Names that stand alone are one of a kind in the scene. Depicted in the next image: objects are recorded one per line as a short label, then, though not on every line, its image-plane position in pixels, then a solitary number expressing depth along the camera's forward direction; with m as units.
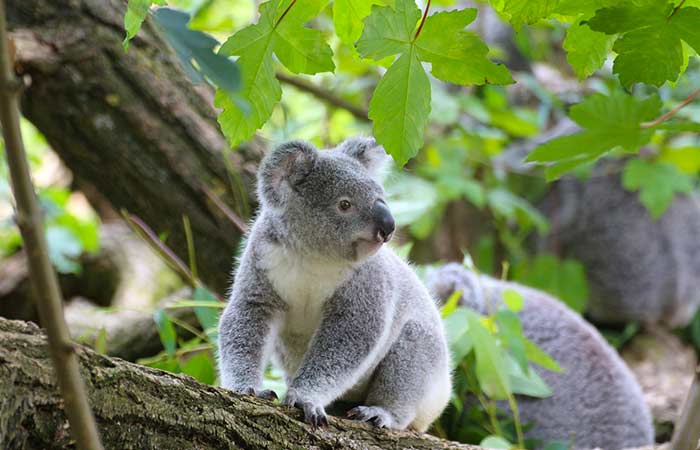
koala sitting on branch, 4.45
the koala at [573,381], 7.66
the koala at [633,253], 11.84
